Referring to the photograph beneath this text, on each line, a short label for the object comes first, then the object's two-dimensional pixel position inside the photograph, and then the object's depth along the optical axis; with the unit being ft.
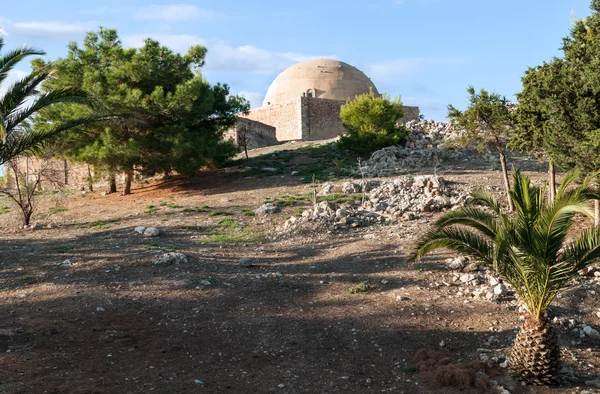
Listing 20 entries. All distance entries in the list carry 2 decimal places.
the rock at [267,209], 50.21
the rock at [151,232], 44.21
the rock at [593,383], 20.15
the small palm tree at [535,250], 20.21
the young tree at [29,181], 49.80
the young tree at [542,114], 38.55
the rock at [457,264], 32.45
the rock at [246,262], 35.22
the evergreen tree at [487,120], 46.39
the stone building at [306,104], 112.98
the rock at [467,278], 30.64
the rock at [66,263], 34.16
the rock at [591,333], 24.32
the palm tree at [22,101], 27.30
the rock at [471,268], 32.07
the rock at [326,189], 56.13
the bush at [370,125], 77.82
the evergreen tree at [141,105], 61.05
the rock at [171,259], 34.30
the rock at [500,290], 28.37
